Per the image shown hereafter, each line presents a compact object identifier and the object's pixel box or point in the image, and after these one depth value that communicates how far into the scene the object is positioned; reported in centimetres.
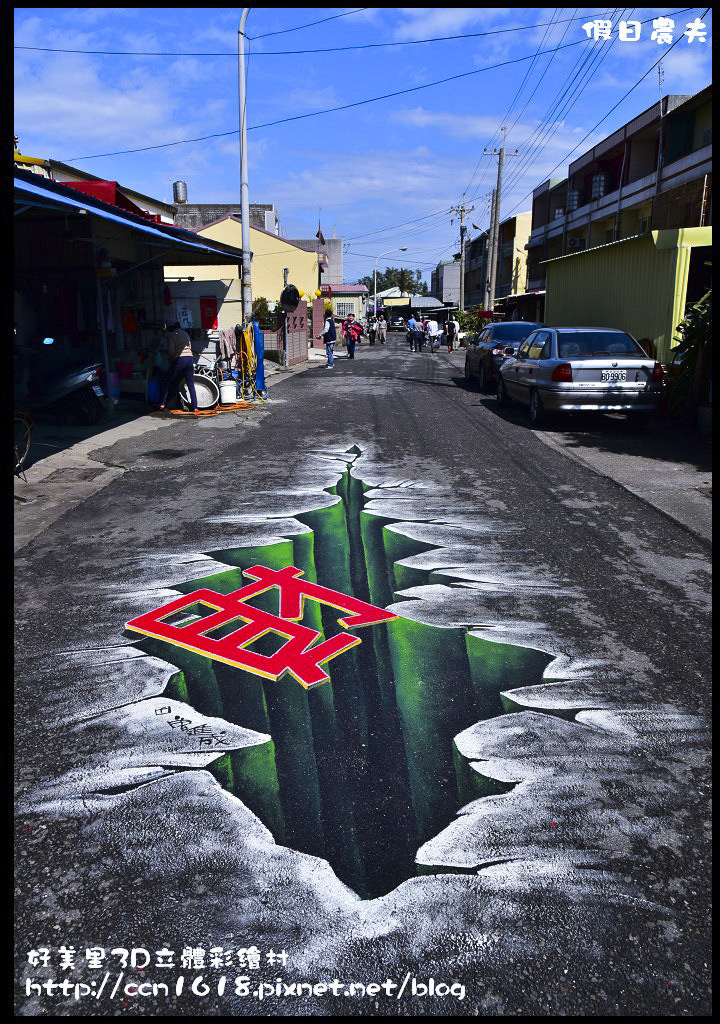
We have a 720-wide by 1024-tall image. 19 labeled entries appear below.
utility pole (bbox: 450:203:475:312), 6215
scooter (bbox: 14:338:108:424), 1215
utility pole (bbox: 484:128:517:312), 4191
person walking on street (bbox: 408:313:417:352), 3853
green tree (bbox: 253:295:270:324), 3258
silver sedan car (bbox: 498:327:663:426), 1151
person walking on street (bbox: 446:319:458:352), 3938
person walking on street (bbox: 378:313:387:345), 4712
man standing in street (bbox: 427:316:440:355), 3906
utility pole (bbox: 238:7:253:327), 2016
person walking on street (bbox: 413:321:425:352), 3872
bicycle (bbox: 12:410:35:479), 925
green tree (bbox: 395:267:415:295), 13912
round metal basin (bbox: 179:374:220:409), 1513
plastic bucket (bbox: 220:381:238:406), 1595
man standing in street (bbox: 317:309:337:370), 2739
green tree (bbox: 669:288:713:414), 1177
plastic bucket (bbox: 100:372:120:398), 1388
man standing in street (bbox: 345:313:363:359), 3159
